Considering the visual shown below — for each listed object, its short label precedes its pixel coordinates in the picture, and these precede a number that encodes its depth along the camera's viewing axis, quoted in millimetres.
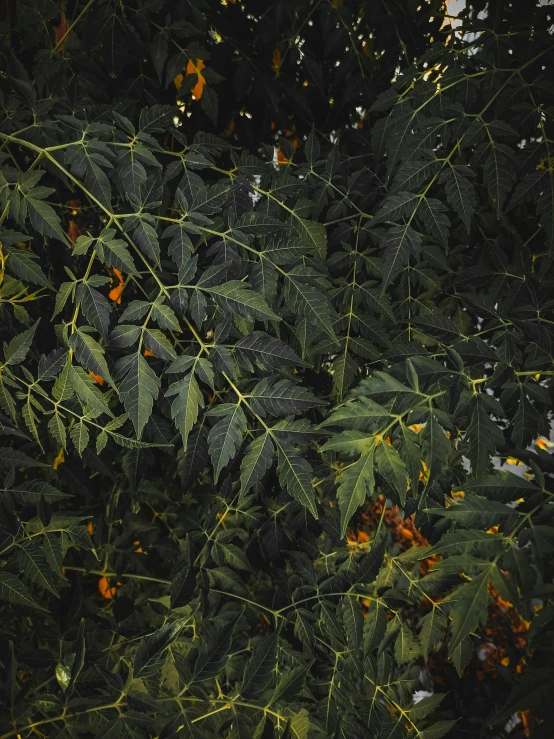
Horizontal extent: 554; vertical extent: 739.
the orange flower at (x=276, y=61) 1321
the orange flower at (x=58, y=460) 1207
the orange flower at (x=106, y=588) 1394
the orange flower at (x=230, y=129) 1347
